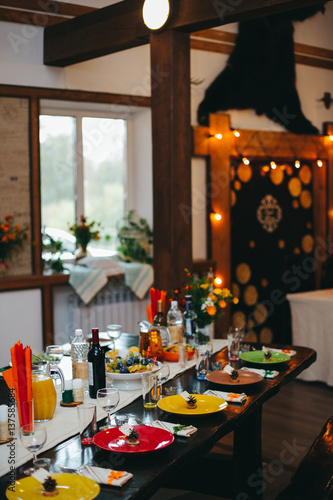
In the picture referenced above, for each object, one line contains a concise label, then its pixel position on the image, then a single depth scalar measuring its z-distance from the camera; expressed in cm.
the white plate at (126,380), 244
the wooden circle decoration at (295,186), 630
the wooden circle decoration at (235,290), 580
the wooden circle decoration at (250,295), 591
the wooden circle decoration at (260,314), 598
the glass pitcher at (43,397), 207
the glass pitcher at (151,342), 276
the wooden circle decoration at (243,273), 586
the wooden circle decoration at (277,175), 612
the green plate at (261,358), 279
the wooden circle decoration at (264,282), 602
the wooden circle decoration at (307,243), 643
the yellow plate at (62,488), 151
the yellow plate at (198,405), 210
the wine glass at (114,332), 298
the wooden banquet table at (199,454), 168
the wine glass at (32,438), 168
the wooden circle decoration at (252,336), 591
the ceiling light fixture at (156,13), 341
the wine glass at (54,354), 271
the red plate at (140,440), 177
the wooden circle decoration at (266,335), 604
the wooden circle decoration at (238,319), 584
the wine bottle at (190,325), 306
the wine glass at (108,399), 195
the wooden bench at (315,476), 182
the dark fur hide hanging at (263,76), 566
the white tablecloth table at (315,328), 476
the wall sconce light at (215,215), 557
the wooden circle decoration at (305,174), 642
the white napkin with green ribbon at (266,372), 260
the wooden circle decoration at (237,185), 579
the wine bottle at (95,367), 230
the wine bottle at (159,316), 302
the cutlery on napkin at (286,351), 299
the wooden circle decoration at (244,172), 583
